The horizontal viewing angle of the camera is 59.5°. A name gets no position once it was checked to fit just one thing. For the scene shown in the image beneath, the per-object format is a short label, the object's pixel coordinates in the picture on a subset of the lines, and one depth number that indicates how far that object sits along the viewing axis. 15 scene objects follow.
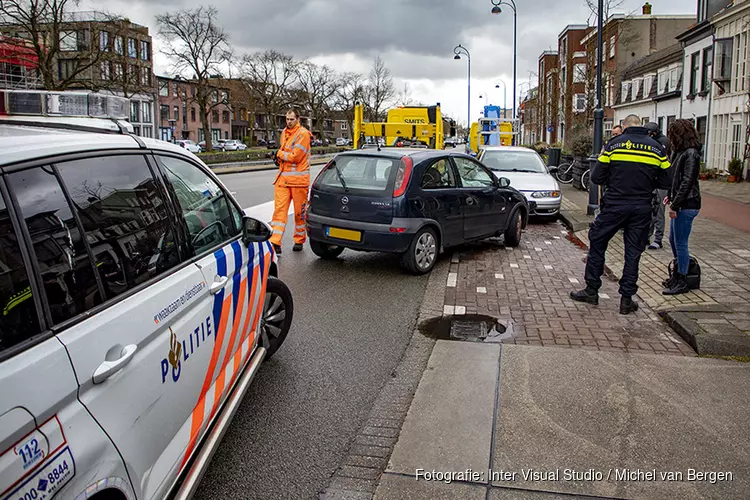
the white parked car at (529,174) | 13.68
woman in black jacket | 6.71
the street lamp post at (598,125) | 14.16
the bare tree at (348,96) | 84.94
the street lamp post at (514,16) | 32.44
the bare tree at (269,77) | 72.12
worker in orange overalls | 9.28
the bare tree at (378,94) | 85.38
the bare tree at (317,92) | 81.56
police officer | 6.30
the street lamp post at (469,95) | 56.03
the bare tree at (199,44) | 52.44
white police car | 1.87
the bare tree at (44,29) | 27.83
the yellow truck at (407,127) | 21.55
